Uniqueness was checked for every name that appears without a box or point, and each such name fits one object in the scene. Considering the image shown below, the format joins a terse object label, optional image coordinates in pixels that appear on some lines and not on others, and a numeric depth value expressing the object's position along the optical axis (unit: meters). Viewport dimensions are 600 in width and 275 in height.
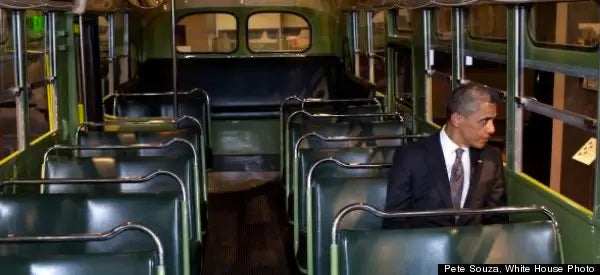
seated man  3.15
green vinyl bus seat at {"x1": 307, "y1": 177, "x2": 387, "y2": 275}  3.50
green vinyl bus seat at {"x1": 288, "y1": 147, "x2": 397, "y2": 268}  4.25
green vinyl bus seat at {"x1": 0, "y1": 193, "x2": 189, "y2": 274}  3.26
